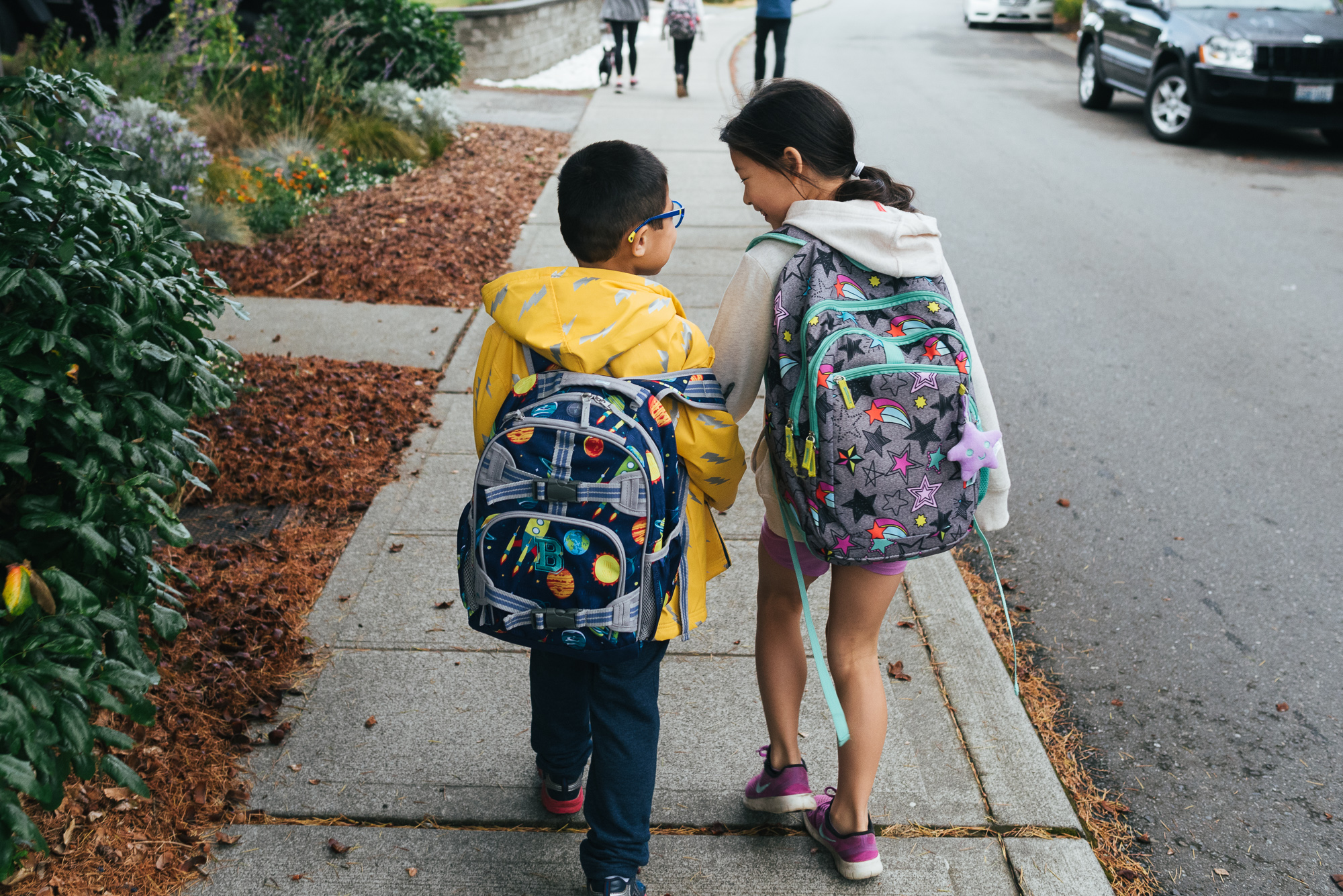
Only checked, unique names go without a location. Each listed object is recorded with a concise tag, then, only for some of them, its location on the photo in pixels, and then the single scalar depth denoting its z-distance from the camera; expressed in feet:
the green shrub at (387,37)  33.58
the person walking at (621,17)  43.21
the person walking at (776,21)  41.37
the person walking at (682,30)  43.52
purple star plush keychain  6.84
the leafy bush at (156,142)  22.29
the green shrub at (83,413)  6.43
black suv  33.37
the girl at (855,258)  6.85
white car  73.36
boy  6.74
